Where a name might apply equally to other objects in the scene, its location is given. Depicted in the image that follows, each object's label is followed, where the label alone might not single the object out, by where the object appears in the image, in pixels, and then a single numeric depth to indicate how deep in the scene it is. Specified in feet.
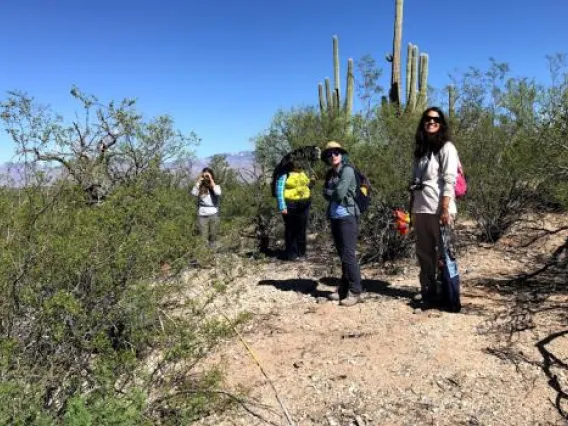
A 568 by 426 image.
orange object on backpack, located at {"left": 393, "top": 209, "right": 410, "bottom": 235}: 16.55
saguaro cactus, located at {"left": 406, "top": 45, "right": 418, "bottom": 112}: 38.68
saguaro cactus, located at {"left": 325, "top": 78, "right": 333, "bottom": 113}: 42.38
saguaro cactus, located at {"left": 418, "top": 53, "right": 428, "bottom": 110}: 40.83
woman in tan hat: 14.93
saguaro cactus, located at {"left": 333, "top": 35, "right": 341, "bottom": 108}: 45.37
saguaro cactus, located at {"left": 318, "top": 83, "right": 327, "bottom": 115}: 45.14
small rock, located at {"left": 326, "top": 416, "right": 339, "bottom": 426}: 9.62
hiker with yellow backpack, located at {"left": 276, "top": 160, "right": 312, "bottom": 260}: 21.66
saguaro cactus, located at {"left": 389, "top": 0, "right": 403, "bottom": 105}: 35.73
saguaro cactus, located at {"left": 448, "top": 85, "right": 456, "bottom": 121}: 33.10
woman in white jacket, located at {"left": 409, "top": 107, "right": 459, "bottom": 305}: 12.96
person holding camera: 23.12
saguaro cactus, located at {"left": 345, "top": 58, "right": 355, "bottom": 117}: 41.50
